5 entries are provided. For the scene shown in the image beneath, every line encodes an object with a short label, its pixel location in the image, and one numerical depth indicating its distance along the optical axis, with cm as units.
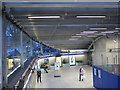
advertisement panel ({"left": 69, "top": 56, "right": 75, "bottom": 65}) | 2769
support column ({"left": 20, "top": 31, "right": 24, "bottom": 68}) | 794
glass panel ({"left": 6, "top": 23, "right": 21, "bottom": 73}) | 581
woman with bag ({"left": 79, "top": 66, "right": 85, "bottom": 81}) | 1246
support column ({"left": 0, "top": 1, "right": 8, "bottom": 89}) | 386
